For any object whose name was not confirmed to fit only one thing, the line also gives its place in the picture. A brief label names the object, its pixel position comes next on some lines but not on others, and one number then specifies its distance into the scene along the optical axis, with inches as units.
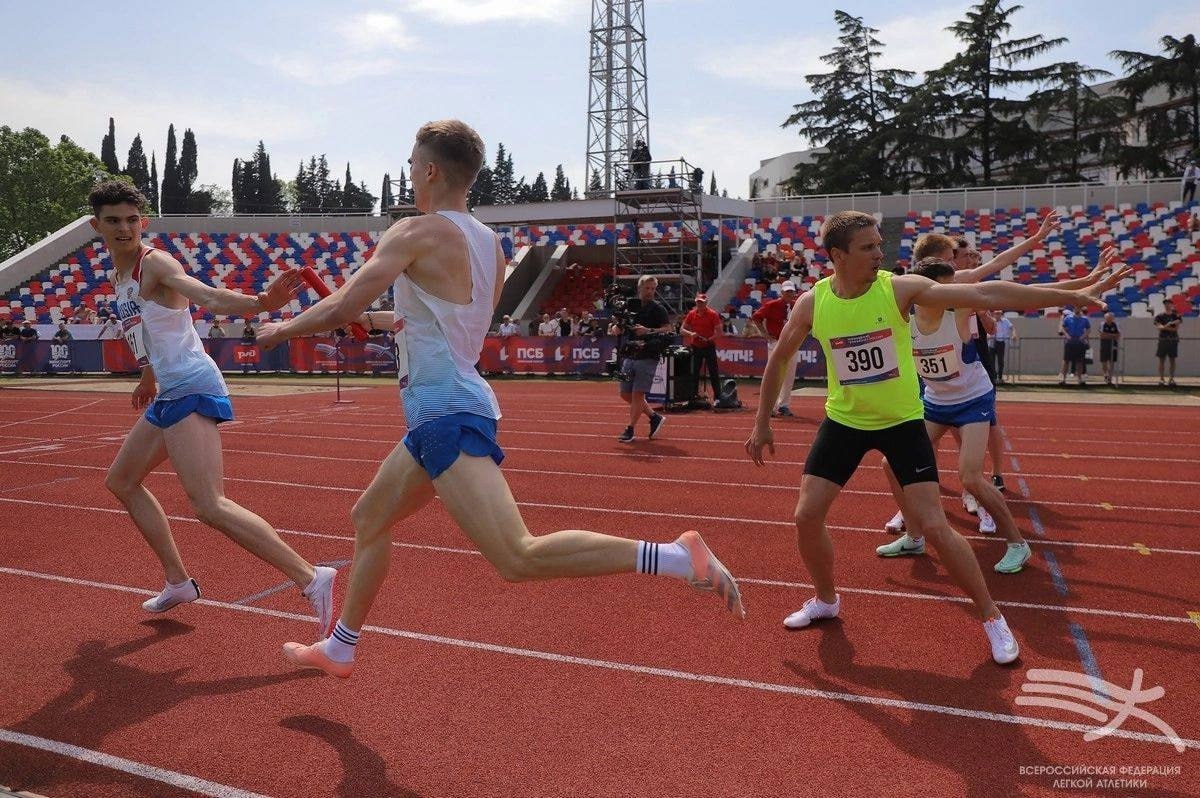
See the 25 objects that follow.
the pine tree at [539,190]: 4109.7
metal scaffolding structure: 1115.3
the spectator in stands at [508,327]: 1059.3
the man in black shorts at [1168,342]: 792.9
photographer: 439.8
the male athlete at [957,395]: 217.2
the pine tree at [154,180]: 4487.2
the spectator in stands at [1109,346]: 812.0
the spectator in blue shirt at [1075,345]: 805.2
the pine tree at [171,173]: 4402.1
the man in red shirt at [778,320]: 571.2
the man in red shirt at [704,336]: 595.8
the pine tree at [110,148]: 4660.4
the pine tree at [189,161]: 4739.2
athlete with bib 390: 159.0
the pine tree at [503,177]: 4925.2
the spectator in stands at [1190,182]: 1154.7
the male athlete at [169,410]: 174.4
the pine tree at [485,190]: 3846.0
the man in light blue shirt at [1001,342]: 821.4
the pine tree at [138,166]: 4542.3
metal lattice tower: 1696.6
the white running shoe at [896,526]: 256.7
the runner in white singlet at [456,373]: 121.3
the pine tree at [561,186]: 5052.7
